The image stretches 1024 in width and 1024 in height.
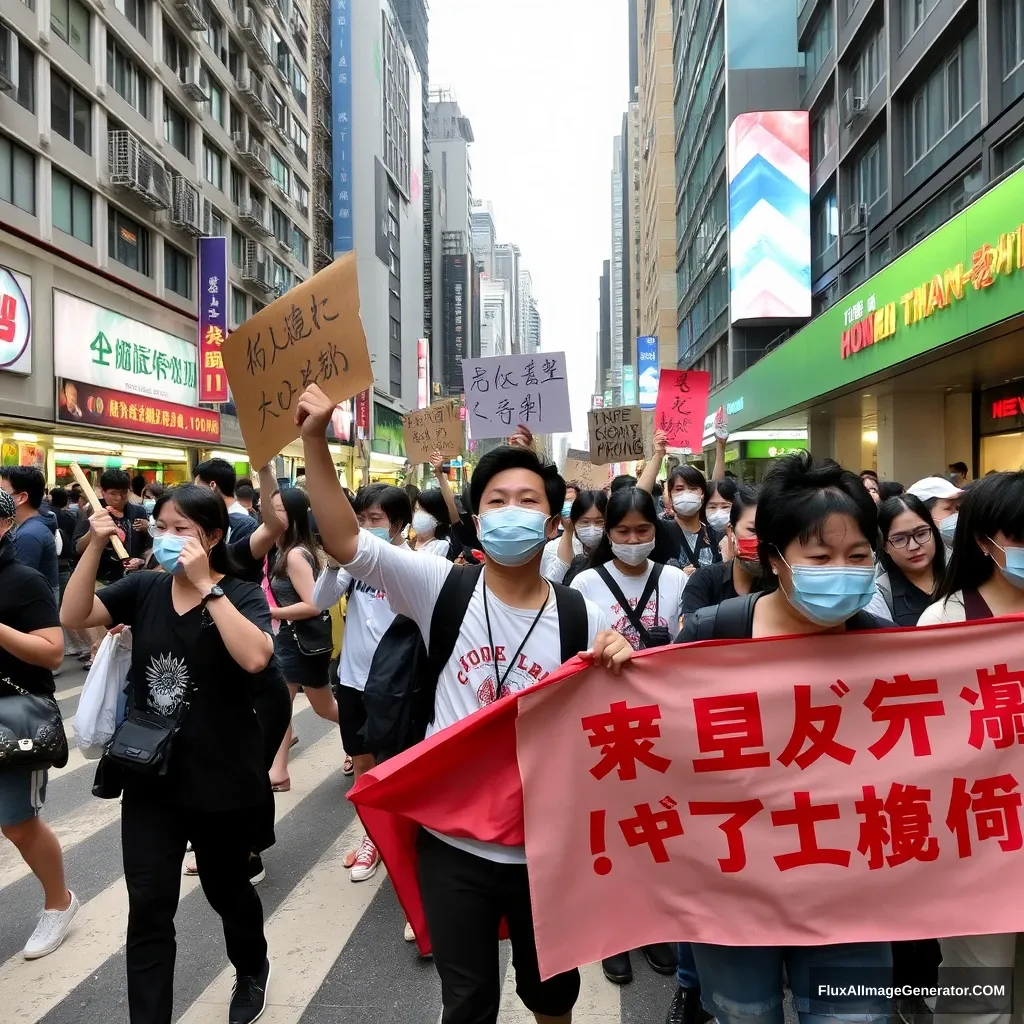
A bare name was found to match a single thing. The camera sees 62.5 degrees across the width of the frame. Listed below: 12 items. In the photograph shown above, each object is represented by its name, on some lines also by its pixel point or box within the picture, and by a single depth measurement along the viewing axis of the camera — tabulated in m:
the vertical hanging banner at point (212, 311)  24.61
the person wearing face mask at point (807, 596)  2.03
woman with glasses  3.65
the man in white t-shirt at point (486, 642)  2.12
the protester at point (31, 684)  3.04
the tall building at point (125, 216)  16.81
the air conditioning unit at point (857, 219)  19.33
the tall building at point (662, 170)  48.22
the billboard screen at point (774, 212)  24.38
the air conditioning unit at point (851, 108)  18.86
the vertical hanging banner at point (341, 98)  44.06
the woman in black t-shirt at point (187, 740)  2.59
